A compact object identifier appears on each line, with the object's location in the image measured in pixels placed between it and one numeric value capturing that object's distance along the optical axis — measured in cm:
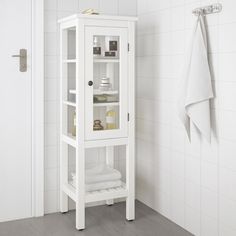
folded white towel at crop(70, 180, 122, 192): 313
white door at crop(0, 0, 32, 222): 315
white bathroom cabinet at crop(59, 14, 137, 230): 294
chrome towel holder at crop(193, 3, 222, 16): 256
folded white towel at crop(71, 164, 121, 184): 315
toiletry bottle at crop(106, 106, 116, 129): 312
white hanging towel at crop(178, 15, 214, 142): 260
